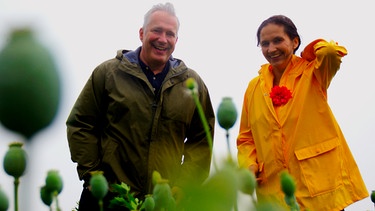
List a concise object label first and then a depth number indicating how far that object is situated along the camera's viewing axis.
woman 2.64
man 2.71
